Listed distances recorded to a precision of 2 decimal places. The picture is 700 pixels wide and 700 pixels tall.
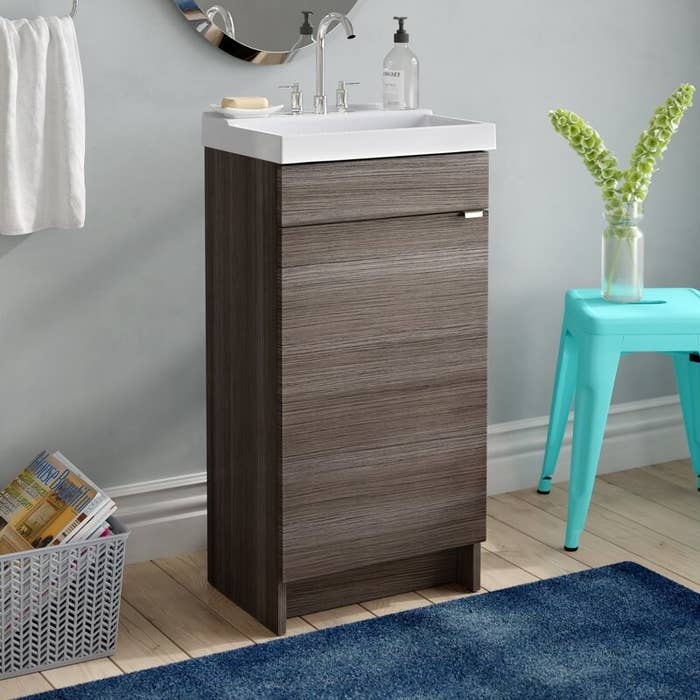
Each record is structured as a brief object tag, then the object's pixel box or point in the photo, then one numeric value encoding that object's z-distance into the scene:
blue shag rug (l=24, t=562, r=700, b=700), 2.14
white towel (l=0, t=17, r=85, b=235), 2.24
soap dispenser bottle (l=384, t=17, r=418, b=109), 2.54
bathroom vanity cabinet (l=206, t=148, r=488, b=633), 2.20
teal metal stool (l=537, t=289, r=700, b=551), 2.61
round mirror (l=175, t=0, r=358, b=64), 2.50
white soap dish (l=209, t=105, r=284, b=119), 2.38
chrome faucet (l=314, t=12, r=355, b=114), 2.51
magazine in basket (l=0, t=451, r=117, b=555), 2.25
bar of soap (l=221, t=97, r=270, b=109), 2.38
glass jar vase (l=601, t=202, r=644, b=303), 2.69
